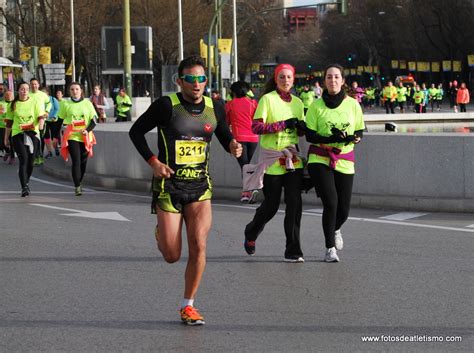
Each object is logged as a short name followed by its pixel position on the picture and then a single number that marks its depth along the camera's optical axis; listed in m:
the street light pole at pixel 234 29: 62.72
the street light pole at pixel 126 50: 33.47
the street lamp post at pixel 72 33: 64.08
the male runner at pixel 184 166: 8.26
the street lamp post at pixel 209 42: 46.79
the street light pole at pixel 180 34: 51.24
